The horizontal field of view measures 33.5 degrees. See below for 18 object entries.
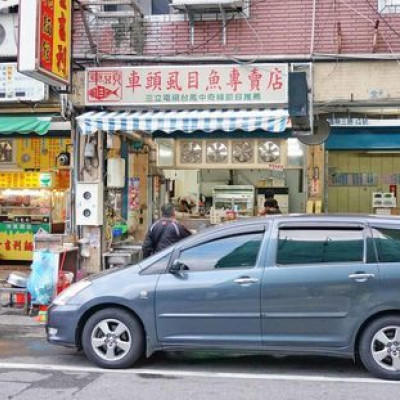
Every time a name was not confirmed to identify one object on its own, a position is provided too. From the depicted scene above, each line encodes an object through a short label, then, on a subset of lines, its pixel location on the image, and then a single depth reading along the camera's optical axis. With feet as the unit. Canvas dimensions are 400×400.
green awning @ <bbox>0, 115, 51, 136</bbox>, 32.86
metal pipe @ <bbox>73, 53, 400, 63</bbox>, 33.01
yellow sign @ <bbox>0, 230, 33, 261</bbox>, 44.27
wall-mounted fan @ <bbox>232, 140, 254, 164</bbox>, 38.75
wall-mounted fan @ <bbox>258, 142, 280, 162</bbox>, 38.68
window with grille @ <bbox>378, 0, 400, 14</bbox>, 33.53
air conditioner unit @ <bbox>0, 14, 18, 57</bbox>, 35.06
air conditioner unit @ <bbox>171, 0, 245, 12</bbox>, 33.32
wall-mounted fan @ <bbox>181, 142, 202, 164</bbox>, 39.19
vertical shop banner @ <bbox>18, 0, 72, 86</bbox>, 28.27
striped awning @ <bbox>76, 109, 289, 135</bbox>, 31.01
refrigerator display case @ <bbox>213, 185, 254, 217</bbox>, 42.96
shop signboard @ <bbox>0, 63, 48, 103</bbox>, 34.17
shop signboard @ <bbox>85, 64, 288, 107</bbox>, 33.37
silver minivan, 20.35
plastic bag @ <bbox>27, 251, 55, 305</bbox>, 30.91
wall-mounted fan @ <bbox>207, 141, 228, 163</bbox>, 38.96
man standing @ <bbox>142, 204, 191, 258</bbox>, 29.07
